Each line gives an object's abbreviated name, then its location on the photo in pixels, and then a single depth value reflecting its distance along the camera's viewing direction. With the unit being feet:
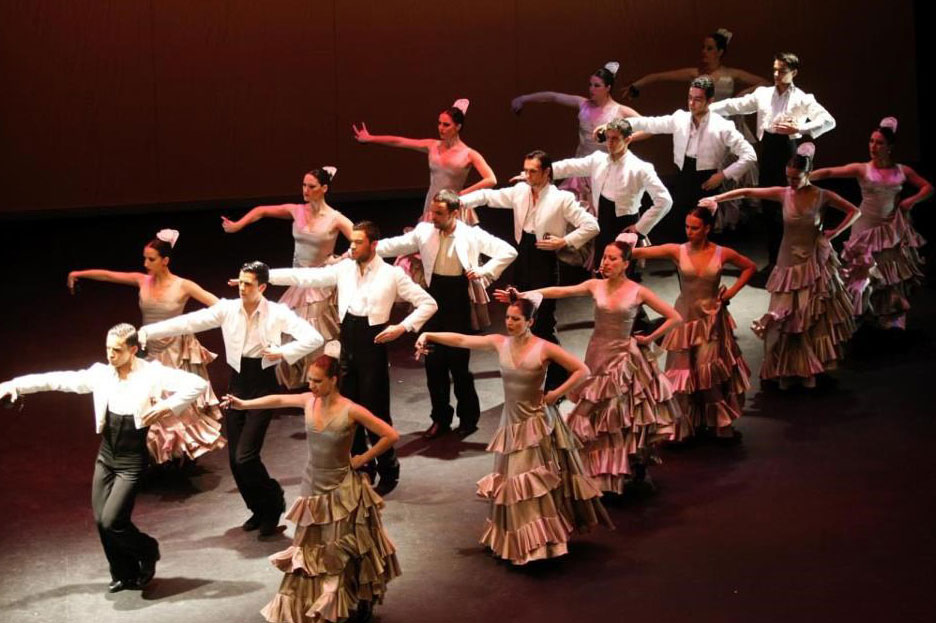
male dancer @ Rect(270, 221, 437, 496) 42.46
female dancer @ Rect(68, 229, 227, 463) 43.24
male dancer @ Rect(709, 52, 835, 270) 57.37
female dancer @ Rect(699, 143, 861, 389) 48.84
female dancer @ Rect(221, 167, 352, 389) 48.98
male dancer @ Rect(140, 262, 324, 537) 39.74
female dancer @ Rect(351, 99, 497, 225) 52.46
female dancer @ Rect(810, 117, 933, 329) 53.04
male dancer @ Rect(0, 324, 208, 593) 36.70
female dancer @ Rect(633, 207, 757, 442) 45.03
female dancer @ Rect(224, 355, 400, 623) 34.38
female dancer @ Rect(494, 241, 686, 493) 41.01
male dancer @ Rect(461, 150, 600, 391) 47.86
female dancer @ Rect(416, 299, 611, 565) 37.46
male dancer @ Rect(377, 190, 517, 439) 46.03
